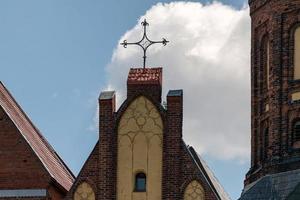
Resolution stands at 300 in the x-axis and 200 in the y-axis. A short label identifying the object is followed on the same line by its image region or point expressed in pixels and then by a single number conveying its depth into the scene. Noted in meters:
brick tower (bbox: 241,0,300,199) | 37.75
